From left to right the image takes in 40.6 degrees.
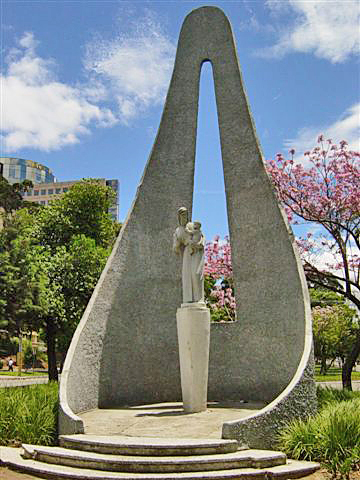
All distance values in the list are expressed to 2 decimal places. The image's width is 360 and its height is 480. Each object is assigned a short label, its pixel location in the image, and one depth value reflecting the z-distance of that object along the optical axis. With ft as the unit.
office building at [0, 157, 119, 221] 388.82
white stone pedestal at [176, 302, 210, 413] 28.68
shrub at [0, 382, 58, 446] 25.03
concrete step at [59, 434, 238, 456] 20.74
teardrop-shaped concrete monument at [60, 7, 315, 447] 31.86
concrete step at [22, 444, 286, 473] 19.70
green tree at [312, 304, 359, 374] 106.42
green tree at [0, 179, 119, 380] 49.73
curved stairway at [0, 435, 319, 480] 19.43
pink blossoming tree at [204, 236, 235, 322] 50.96
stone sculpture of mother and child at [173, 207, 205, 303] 29.99
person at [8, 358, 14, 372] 128.77
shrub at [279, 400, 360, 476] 20.40
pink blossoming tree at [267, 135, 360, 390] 44.01
